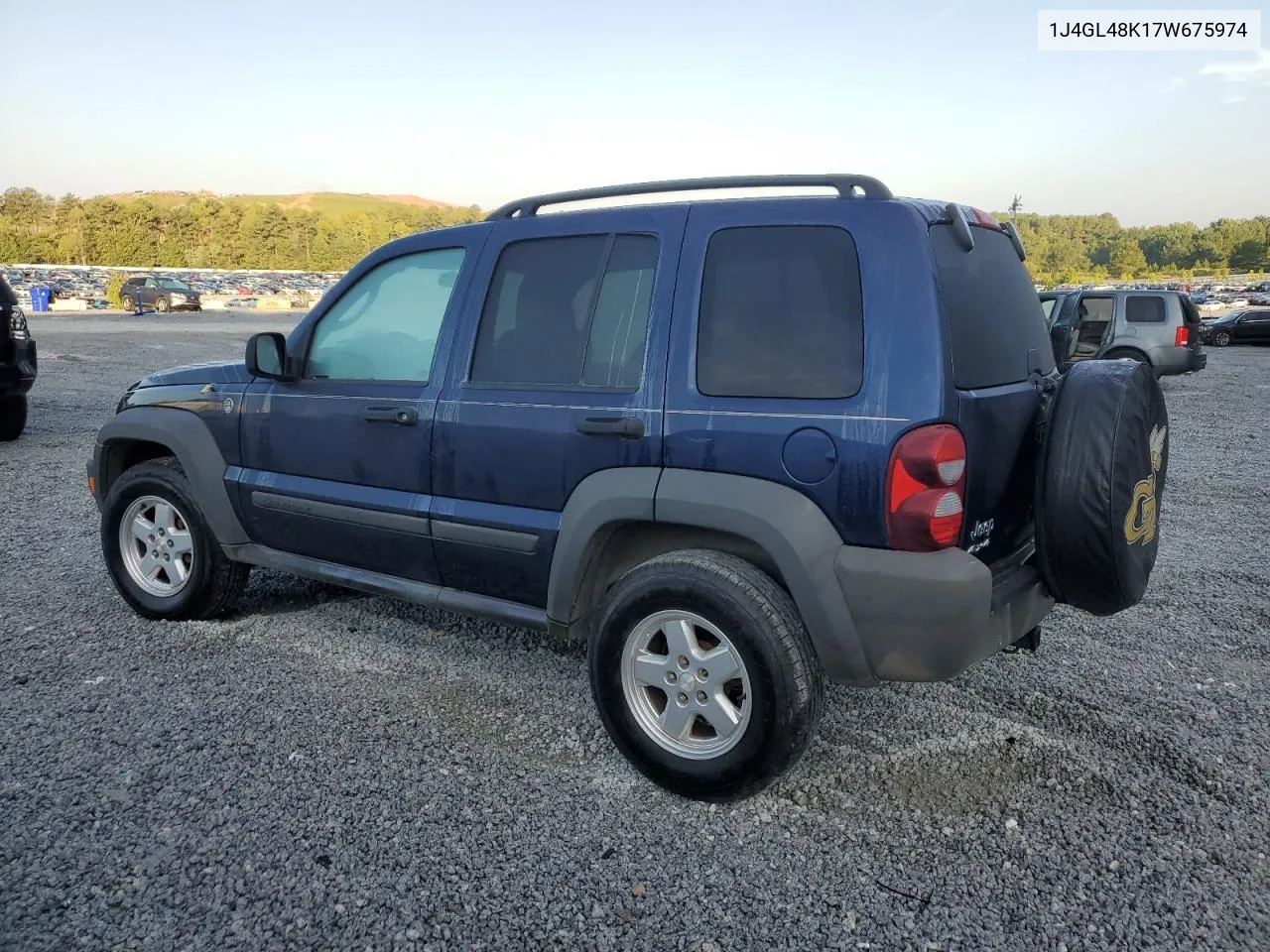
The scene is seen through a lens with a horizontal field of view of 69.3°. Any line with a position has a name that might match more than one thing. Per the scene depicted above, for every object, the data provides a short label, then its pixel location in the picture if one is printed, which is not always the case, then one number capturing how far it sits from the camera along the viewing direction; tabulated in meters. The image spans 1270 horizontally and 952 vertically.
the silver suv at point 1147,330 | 14.64
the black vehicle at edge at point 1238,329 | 27.42
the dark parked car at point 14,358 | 8.45
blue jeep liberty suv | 2.65
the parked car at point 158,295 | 40.62
